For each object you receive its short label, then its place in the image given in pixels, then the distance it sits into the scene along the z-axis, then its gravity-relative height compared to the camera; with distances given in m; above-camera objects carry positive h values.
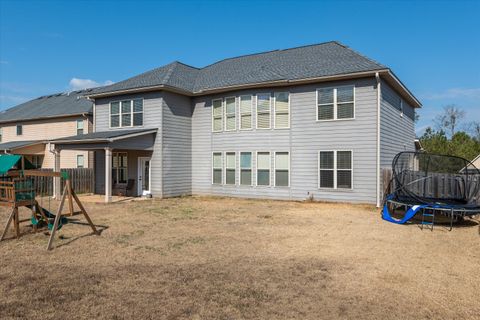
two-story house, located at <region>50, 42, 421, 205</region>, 14.50 +1.66
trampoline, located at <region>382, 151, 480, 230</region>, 10.77 -1.14
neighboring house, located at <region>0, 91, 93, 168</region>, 24.38 +2.66
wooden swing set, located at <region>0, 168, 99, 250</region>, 8.14 -0.82
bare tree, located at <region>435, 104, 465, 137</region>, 46.91 +5.77
